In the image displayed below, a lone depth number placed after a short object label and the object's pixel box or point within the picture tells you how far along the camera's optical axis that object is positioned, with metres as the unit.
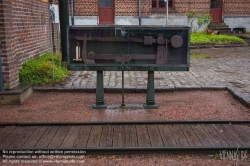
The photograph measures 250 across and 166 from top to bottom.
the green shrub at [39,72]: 8.45
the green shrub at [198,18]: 21.75
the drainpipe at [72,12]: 21.79
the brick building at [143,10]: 22.20
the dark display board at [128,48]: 6.49
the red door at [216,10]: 23.59
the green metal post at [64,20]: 10.62
